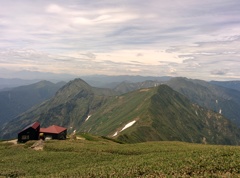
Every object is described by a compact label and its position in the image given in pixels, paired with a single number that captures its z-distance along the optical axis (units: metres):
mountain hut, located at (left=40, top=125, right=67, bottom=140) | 89.06
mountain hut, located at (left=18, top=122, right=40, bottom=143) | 85.56
